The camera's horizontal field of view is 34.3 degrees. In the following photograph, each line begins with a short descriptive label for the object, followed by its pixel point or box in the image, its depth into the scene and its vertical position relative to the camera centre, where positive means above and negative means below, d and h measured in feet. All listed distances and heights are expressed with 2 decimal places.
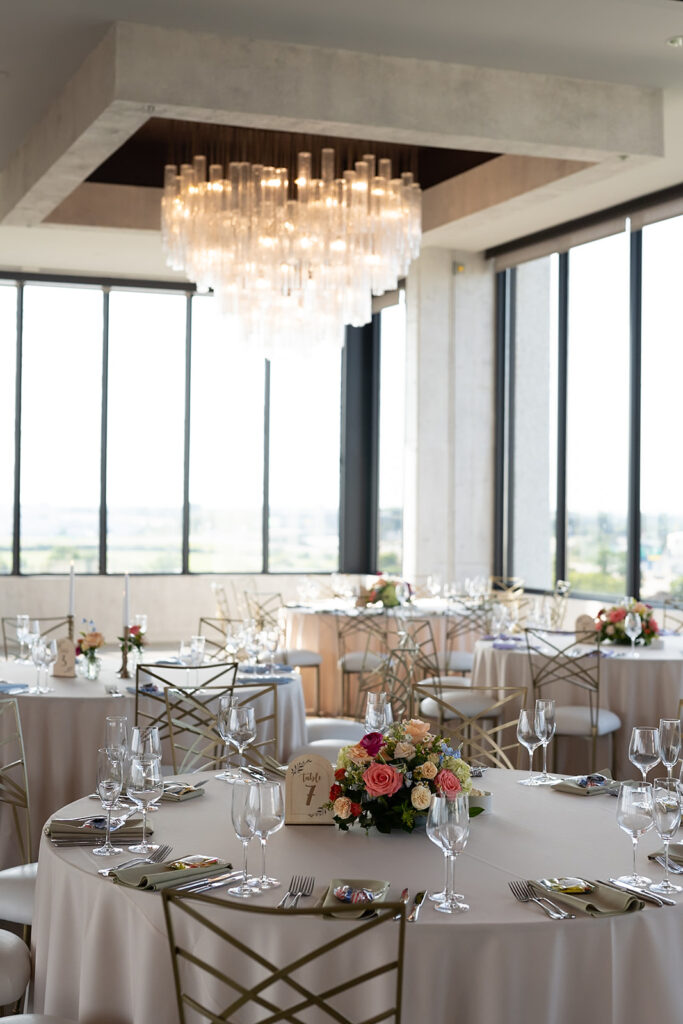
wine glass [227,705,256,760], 11.72 -2.04
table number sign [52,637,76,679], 19.57 -2.33
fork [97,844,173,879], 8.98 -2.76
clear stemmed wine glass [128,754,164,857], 9.51 -2.13
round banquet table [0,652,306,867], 17.37 -3.30
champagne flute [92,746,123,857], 9.59 -2.20
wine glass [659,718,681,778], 10.61 -1.99
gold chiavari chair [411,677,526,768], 22.20 -3.49
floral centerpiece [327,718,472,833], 9.91 -2.20
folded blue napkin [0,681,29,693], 18.15 -2.60
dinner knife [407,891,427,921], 8.08 -2.76
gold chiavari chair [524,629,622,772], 20.75 -2.89
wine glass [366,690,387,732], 12.62 -2.05
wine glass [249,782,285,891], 8.34 -2.06
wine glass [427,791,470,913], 8.19 -2.13
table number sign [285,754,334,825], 10.46 -2.44
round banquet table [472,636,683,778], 21.58 -3.08
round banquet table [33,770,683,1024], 7.93 -2.98
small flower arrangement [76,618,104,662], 19.40 -1.98
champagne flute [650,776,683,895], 8.70 -2.17
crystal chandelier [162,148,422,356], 26.76 +7.34
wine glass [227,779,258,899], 8.36 -2.11
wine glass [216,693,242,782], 12.14 -2.20
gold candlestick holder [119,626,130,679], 19.54 -2.27
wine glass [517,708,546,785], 11.59 -1.99
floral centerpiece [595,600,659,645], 23.48 -1.84
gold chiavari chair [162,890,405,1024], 7.86 -3.08
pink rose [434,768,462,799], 9.91 -2.21
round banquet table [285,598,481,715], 31.37 -2.82
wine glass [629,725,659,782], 10.39 -1.96
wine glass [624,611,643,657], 22.68 -1.82
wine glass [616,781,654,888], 8.63 -2.12
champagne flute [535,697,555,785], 11.57 -1.92
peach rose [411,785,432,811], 9.89 -2.34
